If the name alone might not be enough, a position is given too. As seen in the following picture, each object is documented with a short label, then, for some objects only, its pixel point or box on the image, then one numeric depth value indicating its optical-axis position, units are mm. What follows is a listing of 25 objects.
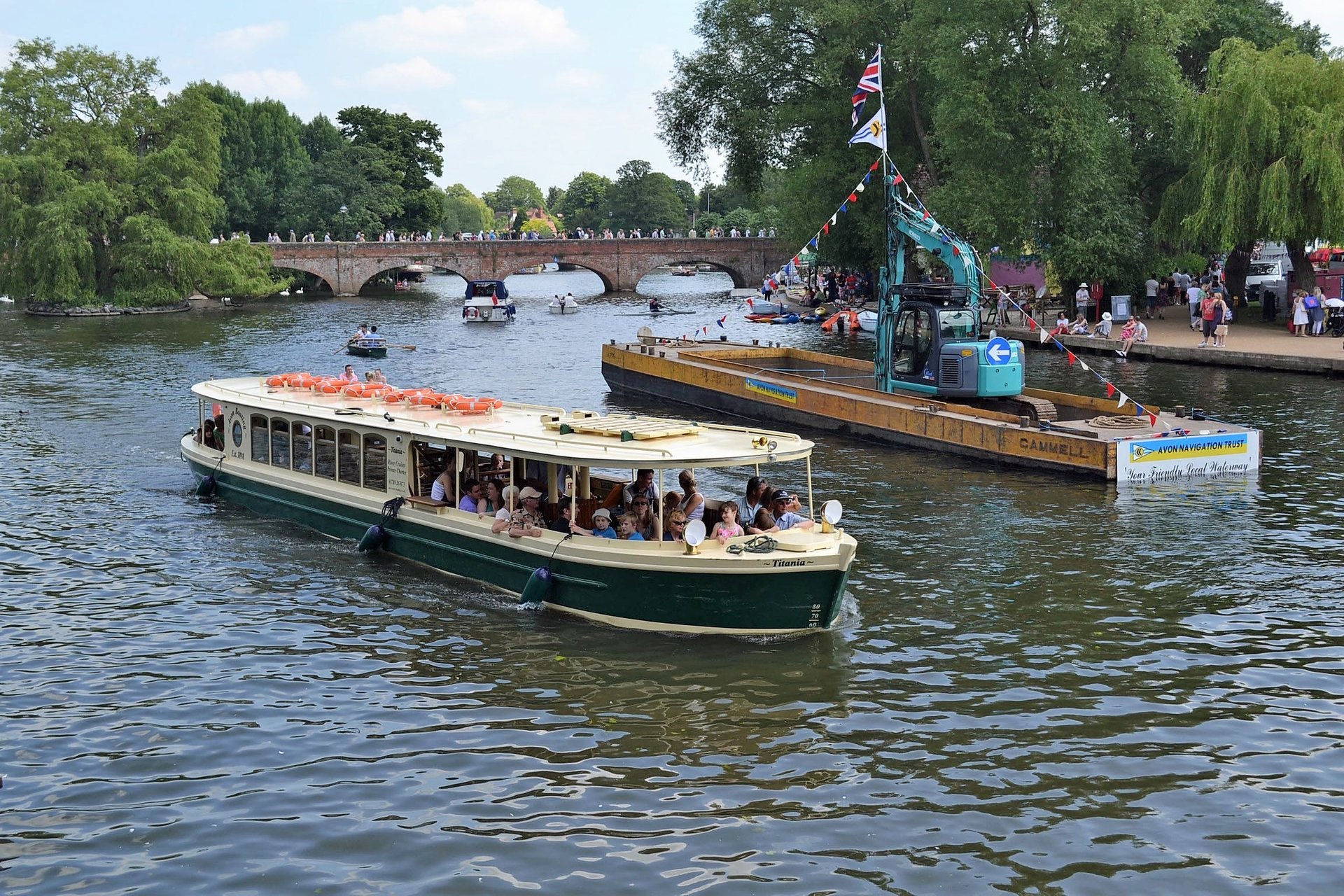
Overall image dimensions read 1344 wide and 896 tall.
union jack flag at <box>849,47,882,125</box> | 33375
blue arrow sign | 30547
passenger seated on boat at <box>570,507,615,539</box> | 17250
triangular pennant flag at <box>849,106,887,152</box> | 32812
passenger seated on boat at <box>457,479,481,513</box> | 19281
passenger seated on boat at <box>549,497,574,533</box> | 17656
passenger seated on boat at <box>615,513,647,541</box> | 17109
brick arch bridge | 96375
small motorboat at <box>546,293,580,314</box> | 80812
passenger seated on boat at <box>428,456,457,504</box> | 19688
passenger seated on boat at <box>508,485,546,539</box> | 17828
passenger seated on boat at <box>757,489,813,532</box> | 17328
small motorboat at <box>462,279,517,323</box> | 72188
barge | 26000
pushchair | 45656
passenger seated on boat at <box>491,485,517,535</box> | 18125
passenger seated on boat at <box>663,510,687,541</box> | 16781
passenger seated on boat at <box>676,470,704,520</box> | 17141
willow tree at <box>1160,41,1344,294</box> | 43375
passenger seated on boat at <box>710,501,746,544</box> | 16562
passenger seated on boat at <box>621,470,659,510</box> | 17281
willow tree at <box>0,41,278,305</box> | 69625
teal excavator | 30594
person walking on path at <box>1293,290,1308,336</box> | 45188
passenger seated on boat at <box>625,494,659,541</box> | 17156
